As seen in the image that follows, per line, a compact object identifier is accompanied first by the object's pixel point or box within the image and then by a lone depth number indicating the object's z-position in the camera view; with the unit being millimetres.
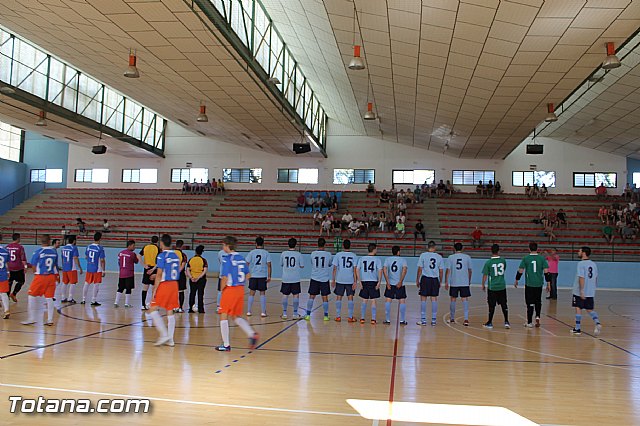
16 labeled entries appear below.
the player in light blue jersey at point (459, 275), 11367
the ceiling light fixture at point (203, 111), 20094
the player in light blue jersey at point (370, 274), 11023
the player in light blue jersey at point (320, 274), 11289
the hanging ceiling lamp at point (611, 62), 11266
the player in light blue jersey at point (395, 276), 10883
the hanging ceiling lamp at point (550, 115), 17575
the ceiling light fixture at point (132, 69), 13883
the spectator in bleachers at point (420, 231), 25000
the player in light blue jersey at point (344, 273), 11172
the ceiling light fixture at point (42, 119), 23031
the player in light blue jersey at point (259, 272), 11758
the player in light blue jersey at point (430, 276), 11164
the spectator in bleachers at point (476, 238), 24173
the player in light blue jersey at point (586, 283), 10273
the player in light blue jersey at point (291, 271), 11531
